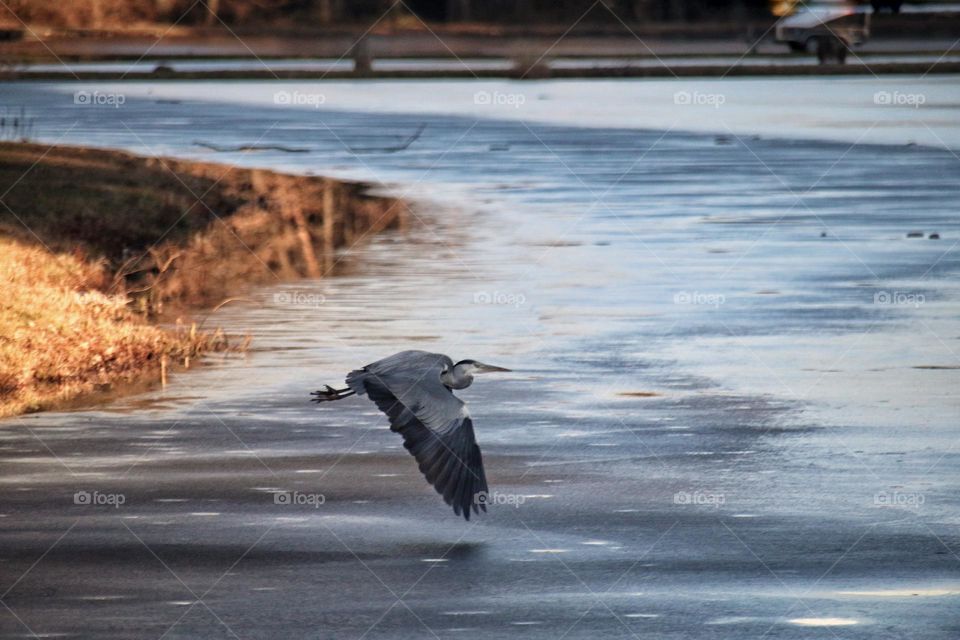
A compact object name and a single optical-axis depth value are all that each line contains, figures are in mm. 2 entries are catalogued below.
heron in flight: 16031
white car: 99000
